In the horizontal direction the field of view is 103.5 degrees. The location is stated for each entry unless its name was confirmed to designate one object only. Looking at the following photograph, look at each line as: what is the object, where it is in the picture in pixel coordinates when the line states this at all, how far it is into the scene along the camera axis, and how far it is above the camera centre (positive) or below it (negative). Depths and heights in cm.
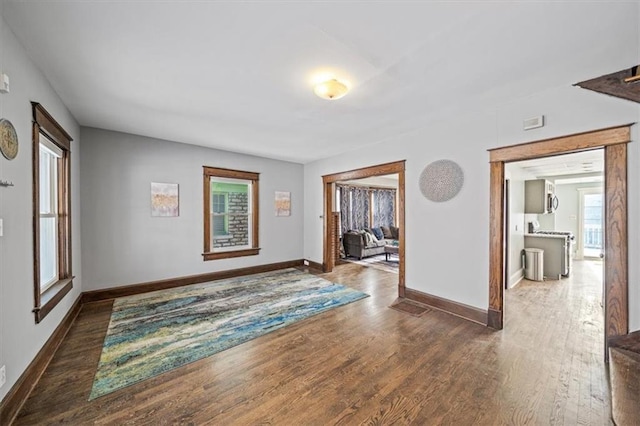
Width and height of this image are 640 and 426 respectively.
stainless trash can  489 -106
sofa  718 -97
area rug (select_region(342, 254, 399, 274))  613 -139
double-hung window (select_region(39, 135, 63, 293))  259 +0
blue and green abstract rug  227 -136
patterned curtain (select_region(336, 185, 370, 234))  821 +9
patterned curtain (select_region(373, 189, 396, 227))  928 +14
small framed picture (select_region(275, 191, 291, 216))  592 +19
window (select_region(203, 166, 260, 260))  488 -4
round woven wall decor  333 +42
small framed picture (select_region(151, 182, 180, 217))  430 +20
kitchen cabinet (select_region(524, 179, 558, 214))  510 +29
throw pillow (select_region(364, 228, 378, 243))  761 -74
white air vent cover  260 +92
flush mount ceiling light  231 +114
